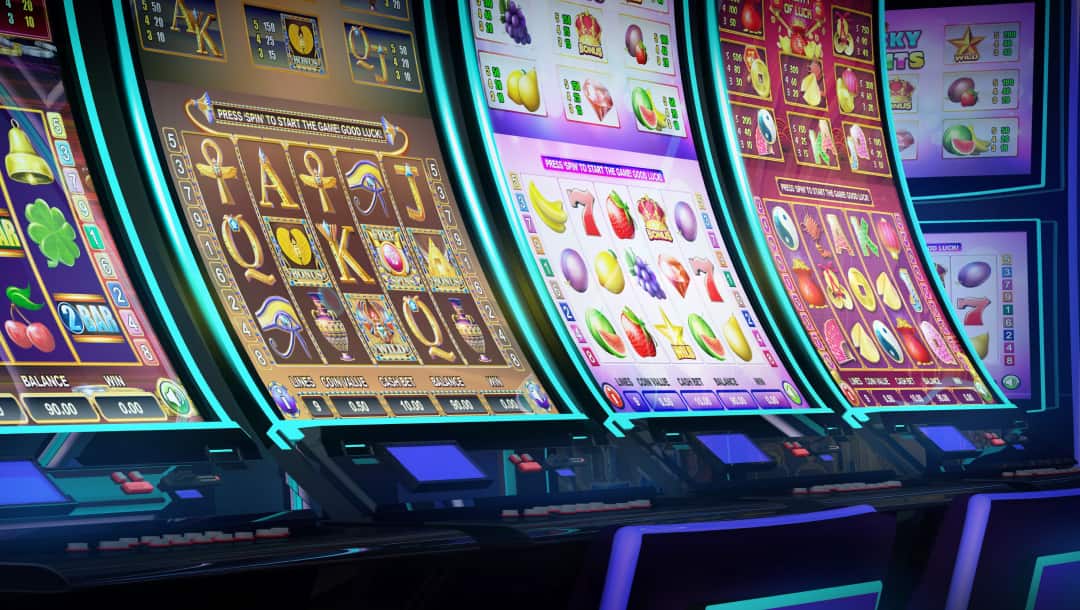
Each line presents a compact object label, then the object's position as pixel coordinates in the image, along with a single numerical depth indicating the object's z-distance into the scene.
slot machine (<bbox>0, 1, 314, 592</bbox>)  1.91
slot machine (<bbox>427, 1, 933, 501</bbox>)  3.06
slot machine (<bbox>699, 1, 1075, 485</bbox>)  3.65
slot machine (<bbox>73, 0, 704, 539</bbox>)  2.37
